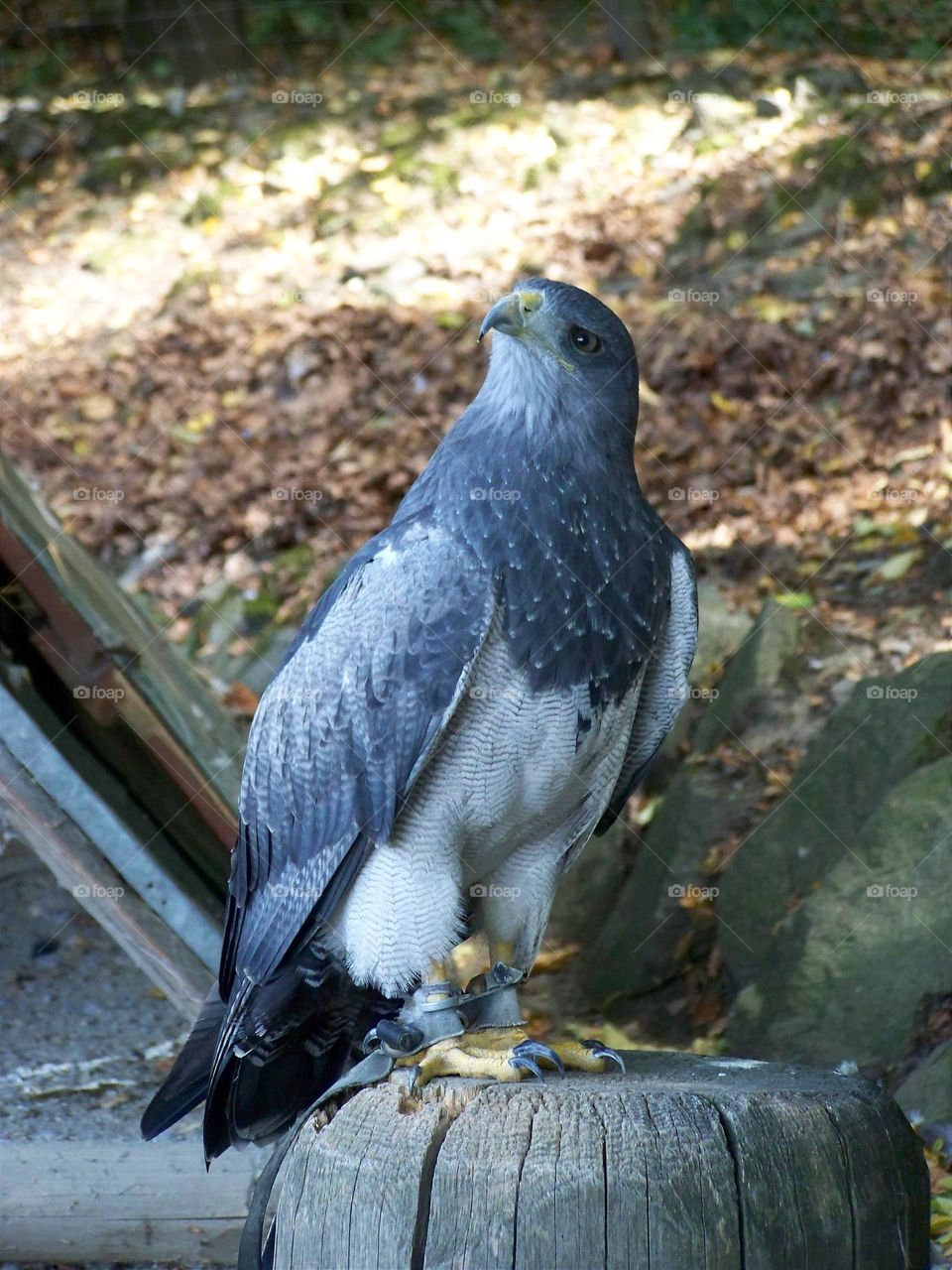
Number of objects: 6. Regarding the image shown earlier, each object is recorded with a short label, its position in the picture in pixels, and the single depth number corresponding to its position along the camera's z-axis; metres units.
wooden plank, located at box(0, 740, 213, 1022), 4.51
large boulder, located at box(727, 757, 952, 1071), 5.34
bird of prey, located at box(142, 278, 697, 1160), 3.53
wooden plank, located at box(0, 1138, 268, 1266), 4.83
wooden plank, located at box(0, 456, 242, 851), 5.07
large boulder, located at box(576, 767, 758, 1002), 6.48
